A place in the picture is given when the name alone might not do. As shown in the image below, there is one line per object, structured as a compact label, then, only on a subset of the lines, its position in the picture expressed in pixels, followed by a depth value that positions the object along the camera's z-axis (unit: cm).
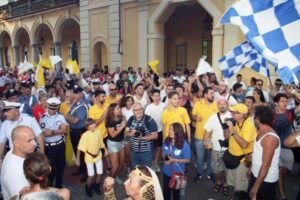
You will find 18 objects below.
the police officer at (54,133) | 509
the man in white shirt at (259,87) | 738
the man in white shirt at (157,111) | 623
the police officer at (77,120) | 612
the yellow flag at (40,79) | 879
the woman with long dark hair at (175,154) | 423
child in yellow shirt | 529
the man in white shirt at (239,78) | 941
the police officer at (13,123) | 436
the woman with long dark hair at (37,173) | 256
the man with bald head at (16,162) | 296
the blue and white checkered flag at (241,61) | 672
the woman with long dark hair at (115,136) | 545
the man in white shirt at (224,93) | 669
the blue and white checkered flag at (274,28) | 304
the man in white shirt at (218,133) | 516
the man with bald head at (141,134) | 520
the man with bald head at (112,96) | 691
